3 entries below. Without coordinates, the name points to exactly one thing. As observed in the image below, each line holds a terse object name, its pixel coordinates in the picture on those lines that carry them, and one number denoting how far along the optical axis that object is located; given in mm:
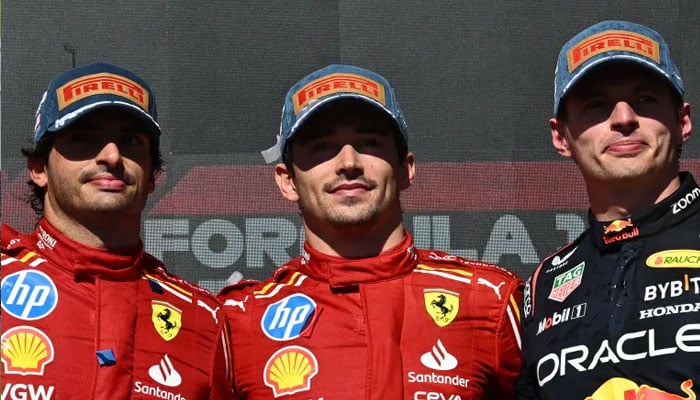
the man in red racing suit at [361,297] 5297
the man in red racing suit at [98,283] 5141
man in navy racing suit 4762
